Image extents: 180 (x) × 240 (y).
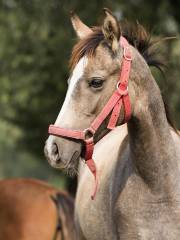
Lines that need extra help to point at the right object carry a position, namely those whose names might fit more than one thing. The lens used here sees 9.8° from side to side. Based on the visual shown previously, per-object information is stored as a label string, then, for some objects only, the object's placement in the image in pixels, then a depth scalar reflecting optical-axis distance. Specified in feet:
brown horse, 40.39
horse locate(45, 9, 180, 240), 23.68
